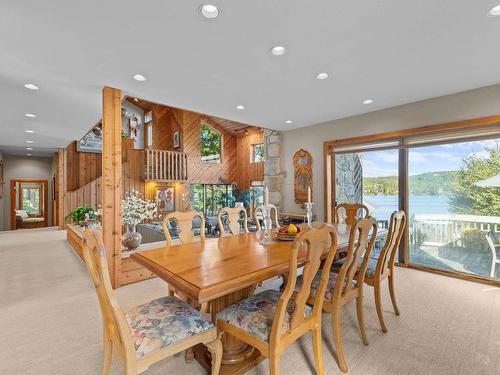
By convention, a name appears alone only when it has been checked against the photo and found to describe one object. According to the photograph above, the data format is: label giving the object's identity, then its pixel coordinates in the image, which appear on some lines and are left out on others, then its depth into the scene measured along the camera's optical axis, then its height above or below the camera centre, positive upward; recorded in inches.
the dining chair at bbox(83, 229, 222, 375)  45.6 -28.8
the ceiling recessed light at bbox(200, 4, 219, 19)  70.0 +51.5
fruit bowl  90.4 -15.9
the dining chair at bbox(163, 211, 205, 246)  91.0 -12.2
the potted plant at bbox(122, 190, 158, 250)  135.5 -13.7
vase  134.8 -26.7
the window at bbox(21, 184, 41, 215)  408.5 -12.6
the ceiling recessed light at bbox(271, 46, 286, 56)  92.0 +52.1
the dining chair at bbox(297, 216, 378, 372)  67.1 -29.3
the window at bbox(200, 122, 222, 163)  414.2 +78.4
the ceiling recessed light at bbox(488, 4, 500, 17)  72.0 +51.6
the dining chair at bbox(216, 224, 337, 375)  50.8 -29.2
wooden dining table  52.1 -18.7
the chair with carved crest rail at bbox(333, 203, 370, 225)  134.6 -12.5
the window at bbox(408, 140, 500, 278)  132.5 -10.4
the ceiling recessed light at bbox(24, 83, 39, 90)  126.8 +54.8
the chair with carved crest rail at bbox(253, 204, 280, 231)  108.5 -8.7
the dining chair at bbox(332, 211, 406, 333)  83.7 -28.5
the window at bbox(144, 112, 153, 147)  419.5 +110.1
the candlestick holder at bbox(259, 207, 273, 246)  99.6 -14.2
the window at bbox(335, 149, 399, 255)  165.3 +5.9
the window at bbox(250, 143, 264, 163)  408.8 +60.4
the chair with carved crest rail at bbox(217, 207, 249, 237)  111.0 -12.4
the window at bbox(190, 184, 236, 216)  394.9 -10.7
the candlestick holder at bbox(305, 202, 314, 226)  97.2 -9.0
